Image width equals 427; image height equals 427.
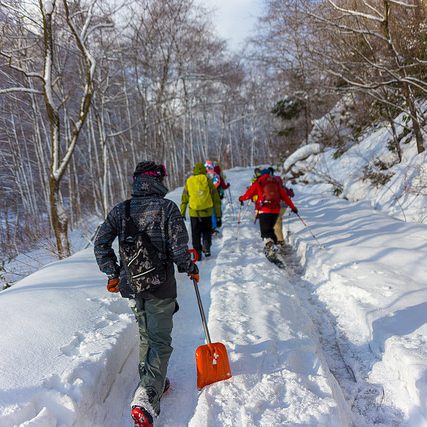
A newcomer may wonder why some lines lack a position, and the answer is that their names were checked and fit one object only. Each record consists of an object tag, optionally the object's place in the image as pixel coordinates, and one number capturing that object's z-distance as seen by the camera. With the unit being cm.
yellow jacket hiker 662
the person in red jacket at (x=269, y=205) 655
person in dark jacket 275
